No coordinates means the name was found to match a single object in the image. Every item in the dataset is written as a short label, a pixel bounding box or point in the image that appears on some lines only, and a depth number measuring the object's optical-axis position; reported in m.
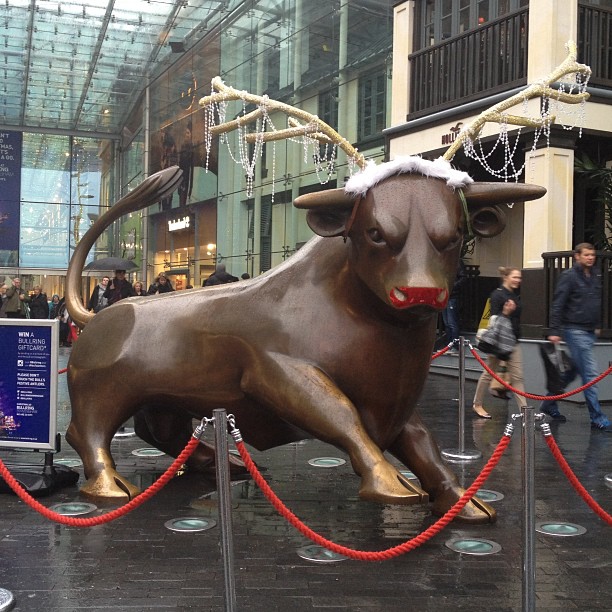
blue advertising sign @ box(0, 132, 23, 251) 29.48
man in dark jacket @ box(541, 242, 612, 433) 7.16
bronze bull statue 3.18
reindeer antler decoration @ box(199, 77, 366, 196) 8.49
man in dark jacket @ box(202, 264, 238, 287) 11.53
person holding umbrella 11.77
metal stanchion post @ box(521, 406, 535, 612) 2.63
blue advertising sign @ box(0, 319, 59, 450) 4.59
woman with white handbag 7.33
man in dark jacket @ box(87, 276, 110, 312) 12.60
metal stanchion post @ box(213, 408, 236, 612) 2.62
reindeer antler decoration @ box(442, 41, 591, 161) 5.05
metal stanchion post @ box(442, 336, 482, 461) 5.71
